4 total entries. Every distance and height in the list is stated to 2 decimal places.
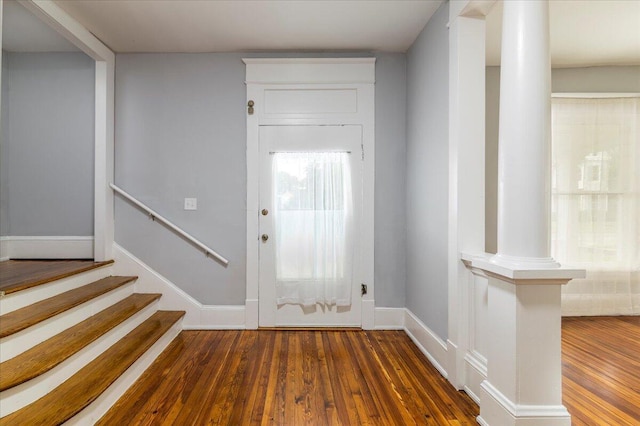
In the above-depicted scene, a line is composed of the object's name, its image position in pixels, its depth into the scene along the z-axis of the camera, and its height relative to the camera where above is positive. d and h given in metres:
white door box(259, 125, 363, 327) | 3.19 -0.10
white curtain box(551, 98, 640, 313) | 3.52 +0.29
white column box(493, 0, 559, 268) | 1.56 +0.36
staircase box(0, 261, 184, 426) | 1.62 -0.77
